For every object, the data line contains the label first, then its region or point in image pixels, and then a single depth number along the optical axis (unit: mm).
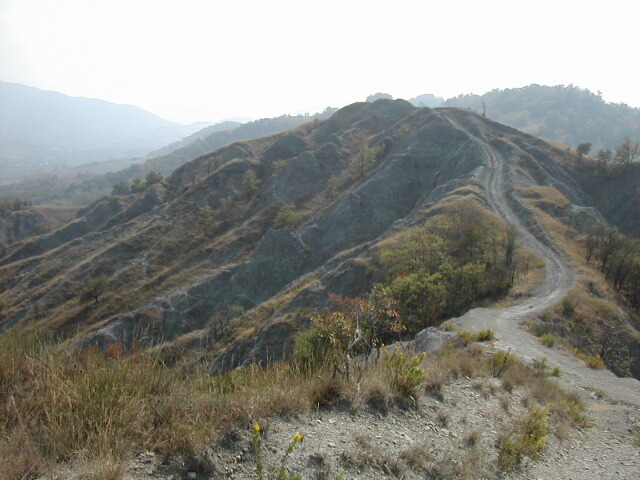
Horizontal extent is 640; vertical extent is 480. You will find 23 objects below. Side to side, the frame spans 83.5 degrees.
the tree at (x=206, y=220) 76000
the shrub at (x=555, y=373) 12370
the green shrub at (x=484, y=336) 15745
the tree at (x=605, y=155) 79062
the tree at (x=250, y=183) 87375
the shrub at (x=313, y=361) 6309
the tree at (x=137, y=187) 121000
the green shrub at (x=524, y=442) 5354
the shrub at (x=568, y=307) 24438
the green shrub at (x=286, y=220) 70994
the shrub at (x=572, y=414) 7559
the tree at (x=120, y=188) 145375
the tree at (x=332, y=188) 78688
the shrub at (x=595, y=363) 15719
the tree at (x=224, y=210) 80938
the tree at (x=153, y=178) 119750
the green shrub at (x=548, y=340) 18453
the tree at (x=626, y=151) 75444
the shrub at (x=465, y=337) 14773
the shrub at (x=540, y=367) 12273
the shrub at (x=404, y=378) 6129
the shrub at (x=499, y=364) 9089
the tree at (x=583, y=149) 79725
